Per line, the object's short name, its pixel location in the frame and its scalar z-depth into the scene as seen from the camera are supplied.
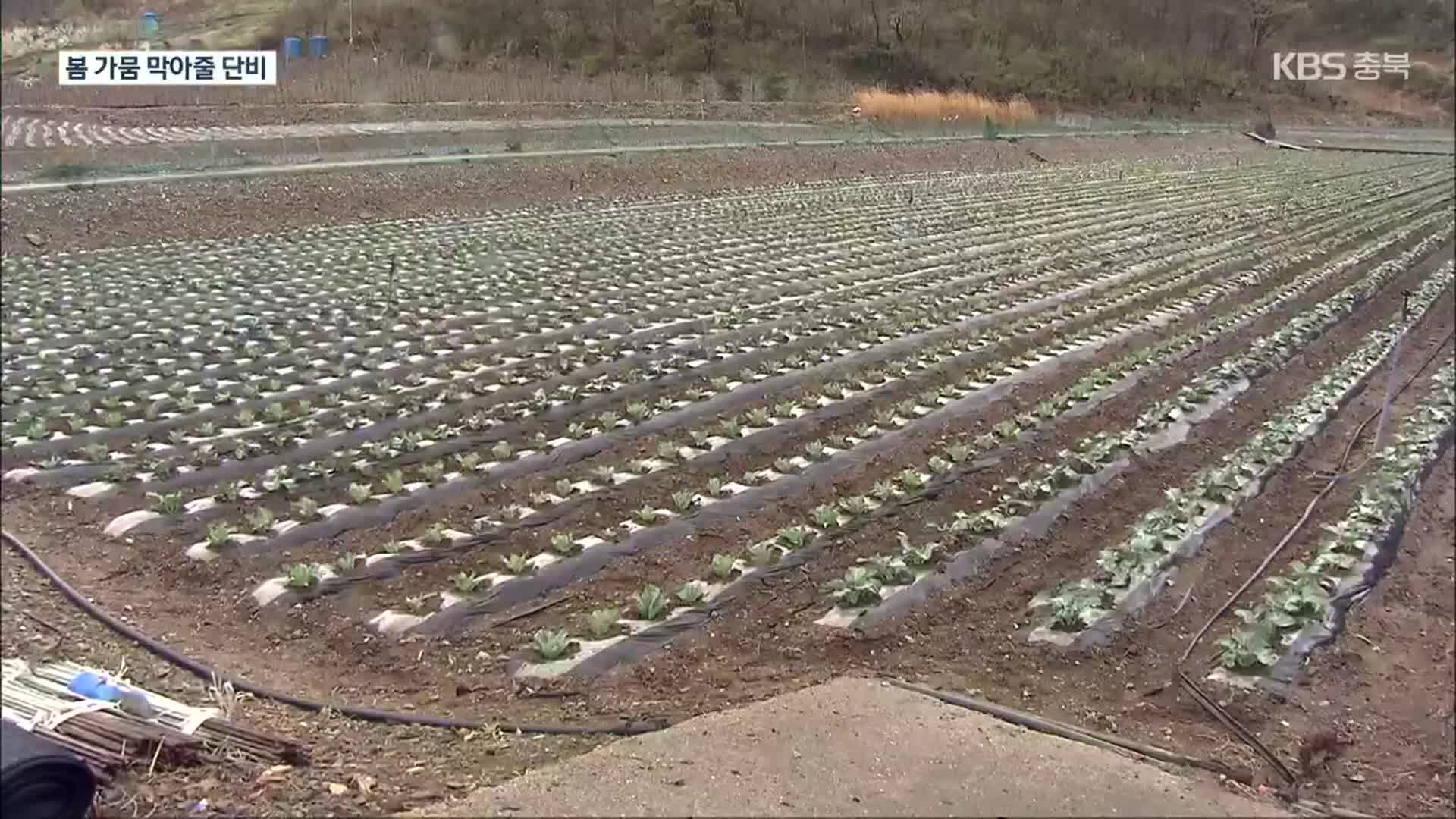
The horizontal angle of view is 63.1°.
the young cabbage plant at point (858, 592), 4.07
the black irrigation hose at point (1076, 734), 3.11
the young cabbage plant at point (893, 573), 4.24
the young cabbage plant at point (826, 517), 4.76
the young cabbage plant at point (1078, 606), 4.00
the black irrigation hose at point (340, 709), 3.12
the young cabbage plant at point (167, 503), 4.05
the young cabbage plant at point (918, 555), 4.42
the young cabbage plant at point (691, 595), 3.98
